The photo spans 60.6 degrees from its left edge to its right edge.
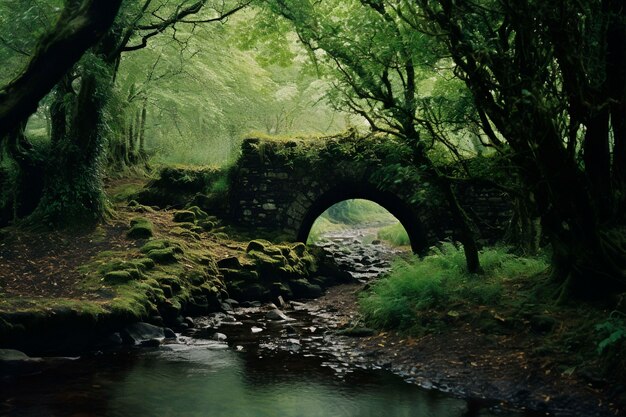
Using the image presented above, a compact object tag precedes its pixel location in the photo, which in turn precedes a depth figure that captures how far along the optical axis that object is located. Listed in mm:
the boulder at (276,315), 10938
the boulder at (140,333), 8484
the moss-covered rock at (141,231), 12398
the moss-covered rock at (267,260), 13562
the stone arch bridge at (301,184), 15393
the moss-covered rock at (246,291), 12523
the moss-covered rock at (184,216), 15314
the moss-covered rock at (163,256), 11234
